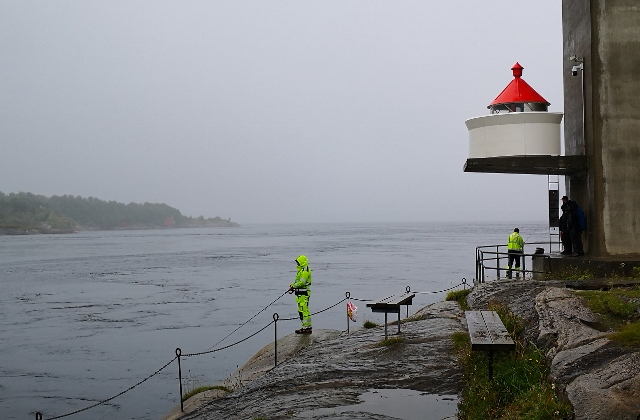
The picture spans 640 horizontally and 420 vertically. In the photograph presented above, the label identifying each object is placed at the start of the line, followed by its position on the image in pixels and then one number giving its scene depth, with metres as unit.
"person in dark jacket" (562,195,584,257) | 14.27
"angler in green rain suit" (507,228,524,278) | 18.66
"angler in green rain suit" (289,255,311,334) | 15.70
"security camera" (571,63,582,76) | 14.10
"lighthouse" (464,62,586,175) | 14.61
